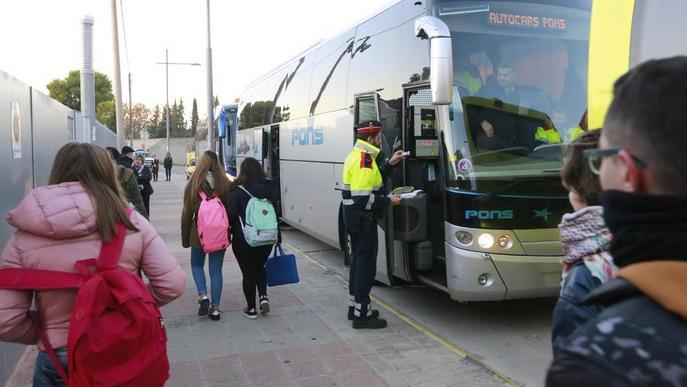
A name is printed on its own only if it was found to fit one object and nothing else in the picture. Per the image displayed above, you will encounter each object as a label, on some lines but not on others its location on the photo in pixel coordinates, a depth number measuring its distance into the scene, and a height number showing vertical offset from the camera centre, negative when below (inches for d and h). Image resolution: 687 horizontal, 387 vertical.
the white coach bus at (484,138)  211.5 +5.7
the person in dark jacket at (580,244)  66.7 -12.1
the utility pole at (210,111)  859.4 +60.4
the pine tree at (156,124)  3587.6 +168.1
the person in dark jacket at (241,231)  237.1 -34.1
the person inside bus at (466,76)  218.7 +29.5
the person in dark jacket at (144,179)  430.3 -22.2
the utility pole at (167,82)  1766.7 +212.6
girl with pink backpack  233.1 -30.8
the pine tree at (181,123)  4133.9 +203.9
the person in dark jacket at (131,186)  291.4 -18.9
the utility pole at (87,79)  440.1 +56.1
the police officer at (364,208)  224.4 -22.8
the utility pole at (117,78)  591.2 +77.2
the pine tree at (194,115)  4474.9 +285.4
